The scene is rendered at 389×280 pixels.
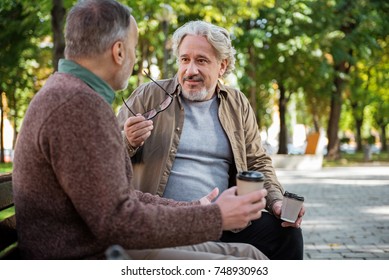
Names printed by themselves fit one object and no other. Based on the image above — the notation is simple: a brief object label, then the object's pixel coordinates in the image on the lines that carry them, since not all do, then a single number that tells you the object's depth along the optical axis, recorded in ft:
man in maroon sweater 5.25
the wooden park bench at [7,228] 6.58
